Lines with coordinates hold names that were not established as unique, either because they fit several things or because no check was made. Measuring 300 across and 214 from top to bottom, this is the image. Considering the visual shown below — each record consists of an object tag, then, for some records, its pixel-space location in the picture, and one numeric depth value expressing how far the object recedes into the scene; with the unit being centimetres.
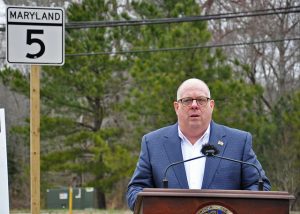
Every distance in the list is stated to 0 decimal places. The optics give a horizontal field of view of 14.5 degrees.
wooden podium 643
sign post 1021
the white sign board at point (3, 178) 1034
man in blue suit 755
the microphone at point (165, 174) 709
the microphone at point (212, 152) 703
